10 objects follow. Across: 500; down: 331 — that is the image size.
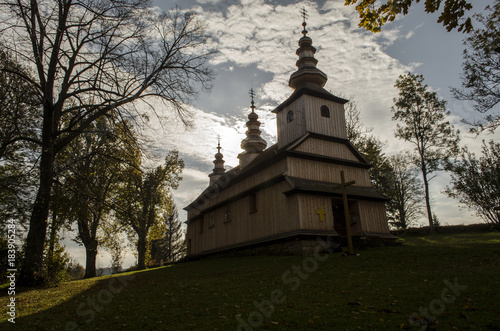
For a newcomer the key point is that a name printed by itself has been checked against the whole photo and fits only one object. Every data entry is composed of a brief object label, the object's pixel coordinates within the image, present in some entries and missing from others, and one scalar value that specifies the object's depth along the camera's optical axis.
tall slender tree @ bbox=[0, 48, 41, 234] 12.58
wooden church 19.73
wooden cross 15.55
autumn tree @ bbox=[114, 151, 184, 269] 13.70
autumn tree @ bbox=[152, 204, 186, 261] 59.65
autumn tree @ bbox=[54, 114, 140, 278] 13.44
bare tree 12.72
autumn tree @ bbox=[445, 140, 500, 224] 19.44
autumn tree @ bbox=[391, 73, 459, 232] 29.95
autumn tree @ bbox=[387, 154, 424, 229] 42.50
